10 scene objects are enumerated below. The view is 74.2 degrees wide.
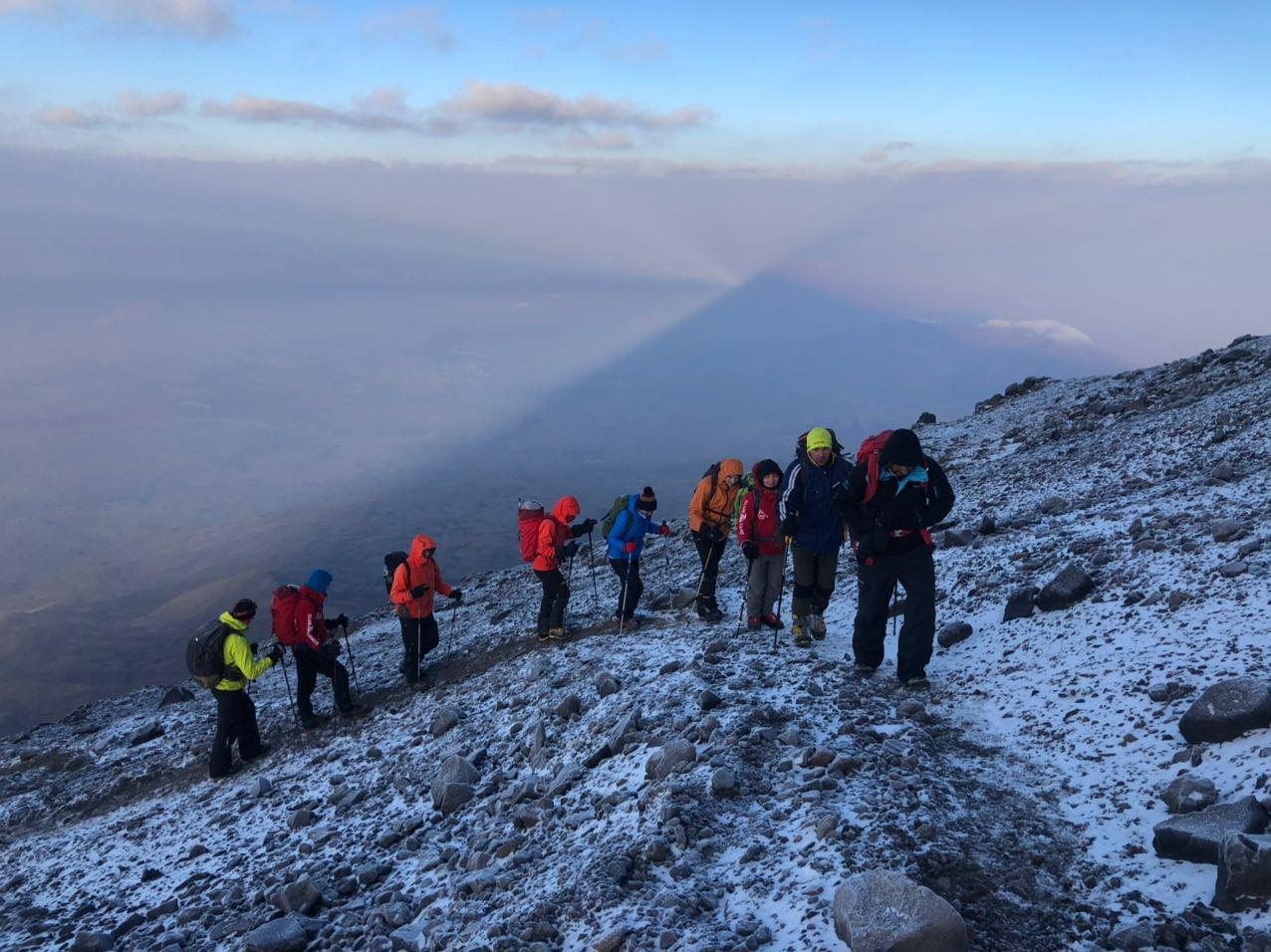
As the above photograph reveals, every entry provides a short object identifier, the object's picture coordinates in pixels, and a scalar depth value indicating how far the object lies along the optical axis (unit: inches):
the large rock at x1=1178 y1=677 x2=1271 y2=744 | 236.4
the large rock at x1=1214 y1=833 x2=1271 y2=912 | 183.3
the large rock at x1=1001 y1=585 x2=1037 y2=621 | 383.9
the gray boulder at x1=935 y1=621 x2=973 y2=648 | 388.2
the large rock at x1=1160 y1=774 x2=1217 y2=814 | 223.0
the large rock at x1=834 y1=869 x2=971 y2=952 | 188.7
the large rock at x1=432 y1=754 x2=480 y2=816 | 356.5
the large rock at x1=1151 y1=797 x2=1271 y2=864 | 201.6
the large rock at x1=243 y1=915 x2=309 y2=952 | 287.0
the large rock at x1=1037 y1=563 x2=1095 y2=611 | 374.6
